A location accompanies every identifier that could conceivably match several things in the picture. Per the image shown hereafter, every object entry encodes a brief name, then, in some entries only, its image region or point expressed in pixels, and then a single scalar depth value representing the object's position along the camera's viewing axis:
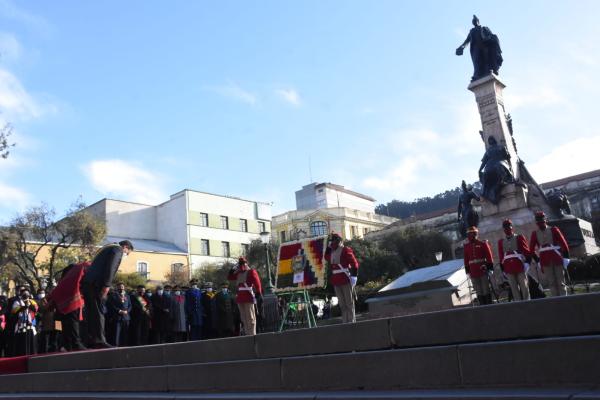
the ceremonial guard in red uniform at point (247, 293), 11.59
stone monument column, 21.00
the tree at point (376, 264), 43.50
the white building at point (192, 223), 59.44
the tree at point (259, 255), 47.28
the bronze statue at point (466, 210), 20.83
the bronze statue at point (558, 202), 19.80
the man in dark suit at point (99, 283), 8.83
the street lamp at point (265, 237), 22.03
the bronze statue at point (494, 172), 20.16
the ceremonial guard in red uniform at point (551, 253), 9.55
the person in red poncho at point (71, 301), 8.91
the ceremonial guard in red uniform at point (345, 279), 9.78
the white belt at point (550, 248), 9.57
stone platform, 4.03
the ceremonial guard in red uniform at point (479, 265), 9.80
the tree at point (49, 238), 34.56
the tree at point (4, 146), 20.70
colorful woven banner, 13.97
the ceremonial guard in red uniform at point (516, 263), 9.83
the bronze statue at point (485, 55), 22.19
